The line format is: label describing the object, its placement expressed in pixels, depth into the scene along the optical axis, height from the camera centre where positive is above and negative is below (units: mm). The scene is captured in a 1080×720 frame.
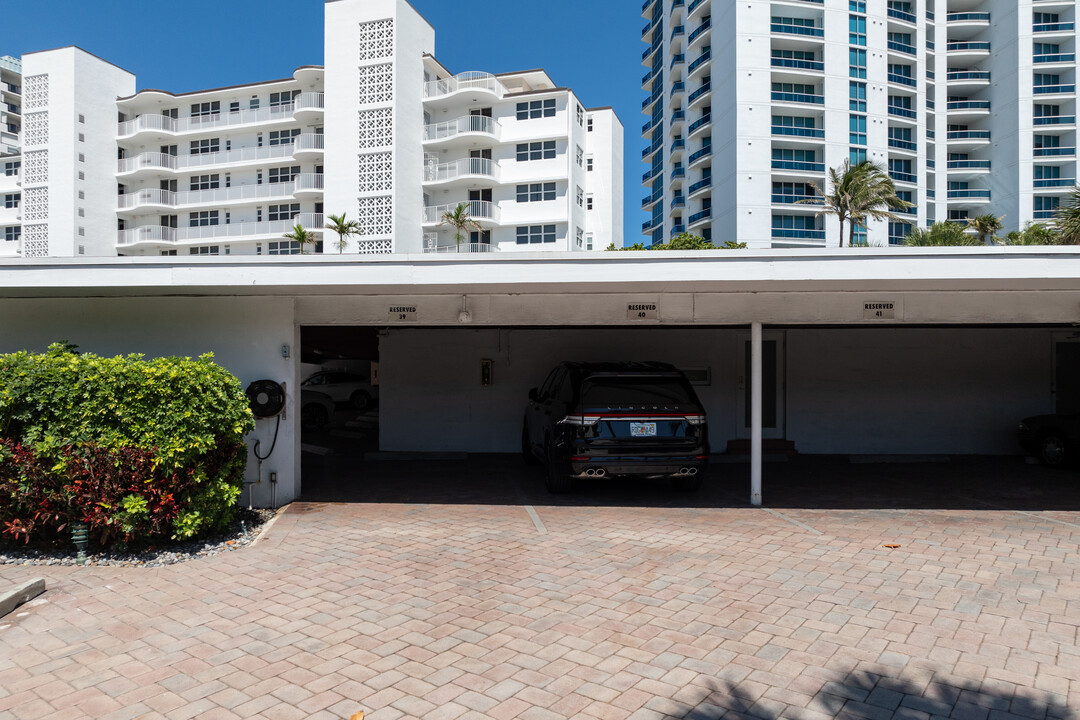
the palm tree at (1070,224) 20391 +3914
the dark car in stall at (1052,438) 10875 -1327
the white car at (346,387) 20420 -909
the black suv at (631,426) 8094 -814
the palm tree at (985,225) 46281 +8703
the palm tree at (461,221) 42781 +8327
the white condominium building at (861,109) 52219 +19630
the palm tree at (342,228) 43219 +8020
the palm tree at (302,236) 41888 +7456
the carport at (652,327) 7215 +428
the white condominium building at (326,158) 44500 +13456
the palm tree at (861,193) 37219 +8670
